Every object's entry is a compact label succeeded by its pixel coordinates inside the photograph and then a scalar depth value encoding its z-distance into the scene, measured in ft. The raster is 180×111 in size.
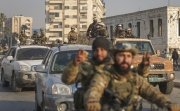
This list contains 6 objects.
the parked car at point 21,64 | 60.95
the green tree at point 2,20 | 369.30
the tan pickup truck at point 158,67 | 58.95
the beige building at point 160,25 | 222.07
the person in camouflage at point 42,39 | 123.75
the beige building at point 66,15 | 473.96
